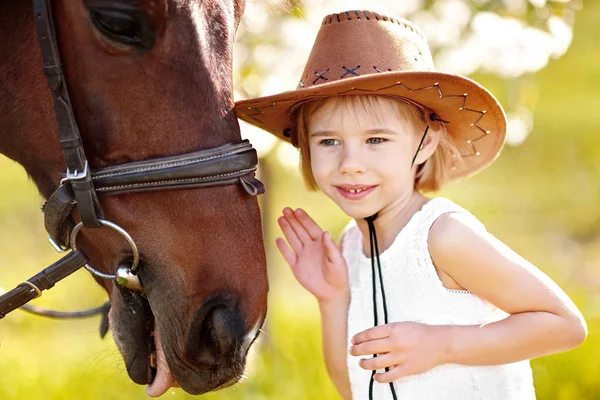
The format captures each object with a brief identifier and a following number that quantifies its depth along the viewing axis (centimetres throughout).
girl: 147
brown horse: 139
